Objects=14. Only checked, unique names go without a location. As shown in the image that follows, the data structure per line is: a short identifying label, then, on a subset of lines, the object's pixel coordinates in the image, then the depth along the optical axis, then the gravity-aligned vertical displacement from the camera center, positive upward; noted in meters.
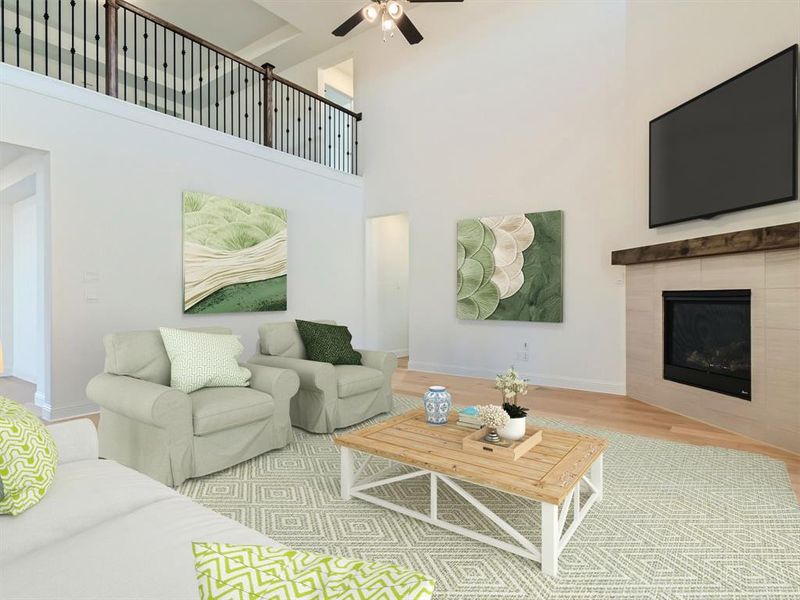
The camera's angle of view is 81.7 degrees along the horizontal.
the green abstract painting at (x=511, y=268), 5.20 +0.32
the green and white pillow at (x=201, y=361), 2.84 -0.41
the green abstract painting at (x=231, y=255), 4.73 +0.45
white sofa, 1.00 -0.62
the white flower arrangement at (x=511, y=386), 2.33 -0.47
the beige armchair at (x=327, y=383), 3.33 -0.66
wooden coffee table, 1.76 -0.73
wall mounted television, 3.28 +1.18
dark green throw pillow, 3.76 -0.40
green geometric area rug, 1.71 -1.06
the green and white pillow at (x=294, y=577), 0.58 -0.38
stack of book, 2.44 -0.65
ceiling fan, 4.14 +2.56
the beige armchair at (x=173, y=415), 2.45 -0.68
